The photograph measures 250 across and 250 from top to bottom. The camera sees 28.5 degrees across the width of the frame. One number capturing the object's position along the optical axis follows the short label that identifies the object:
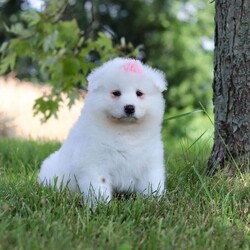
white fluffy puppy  2.75
